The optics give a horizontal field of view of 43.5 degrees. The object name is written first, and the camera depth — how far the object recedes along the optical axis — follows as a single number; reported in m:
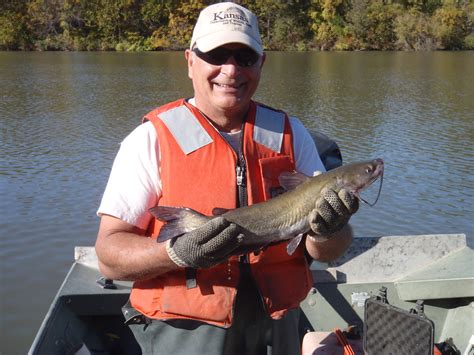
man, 2.45
